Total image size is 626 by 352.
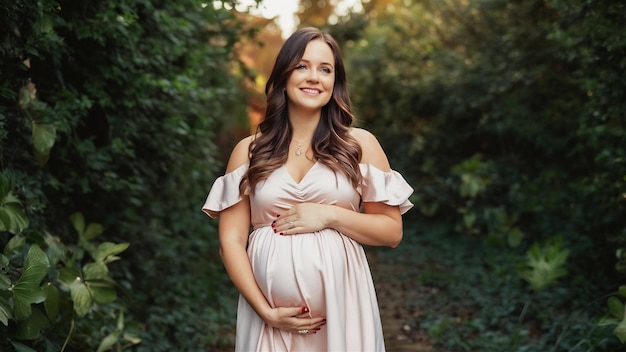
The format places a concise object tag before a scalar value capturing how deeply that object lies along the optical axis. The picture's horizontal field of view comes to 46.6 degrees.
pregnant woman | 2.46
